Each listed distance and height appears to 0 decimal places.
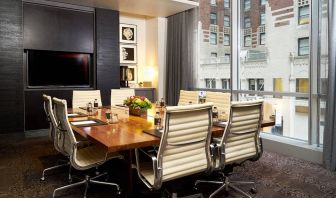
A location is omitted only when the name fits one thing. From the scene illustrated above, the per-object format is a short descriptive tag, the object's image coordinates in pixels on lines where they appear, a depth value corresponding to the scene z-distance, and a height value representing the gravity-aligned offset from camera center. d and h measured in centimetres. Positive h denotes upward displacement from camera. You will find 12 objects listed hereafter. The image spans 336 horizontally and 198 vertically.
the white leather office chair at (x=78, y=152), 252 -62
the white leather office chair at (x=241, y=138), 242 -42
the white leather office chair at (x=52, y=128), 295 -42
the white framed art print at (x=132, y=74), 697 +50
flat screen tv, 554 +52
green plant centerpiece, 348 -16
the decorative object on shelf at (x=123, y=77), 679 +40
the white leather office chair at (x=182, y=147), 204 -43
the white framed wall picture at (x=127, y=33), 683 +154
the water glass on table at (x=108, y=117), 302 -27
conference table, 211 -37
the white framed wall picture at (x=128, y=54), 687 +101
